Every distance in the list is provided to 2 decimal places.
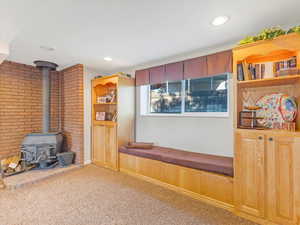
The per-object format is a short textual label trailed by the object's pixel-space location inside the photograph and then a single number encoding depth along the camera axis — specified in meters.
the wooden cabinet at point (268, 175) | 1.54
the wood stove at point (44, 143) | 3.09
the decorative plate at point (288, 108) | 1.71
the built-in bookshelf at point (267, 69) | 1.62
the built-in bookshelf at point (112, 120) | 3.23
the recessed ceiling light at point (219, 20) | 1.70
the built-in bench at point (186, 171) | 1.97
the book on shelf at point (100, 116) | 3.56
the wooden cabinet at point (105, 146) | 3.24
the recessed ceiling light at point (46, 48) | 2.43
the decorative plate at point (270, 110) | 1.84
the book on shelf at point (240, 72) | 1.87
